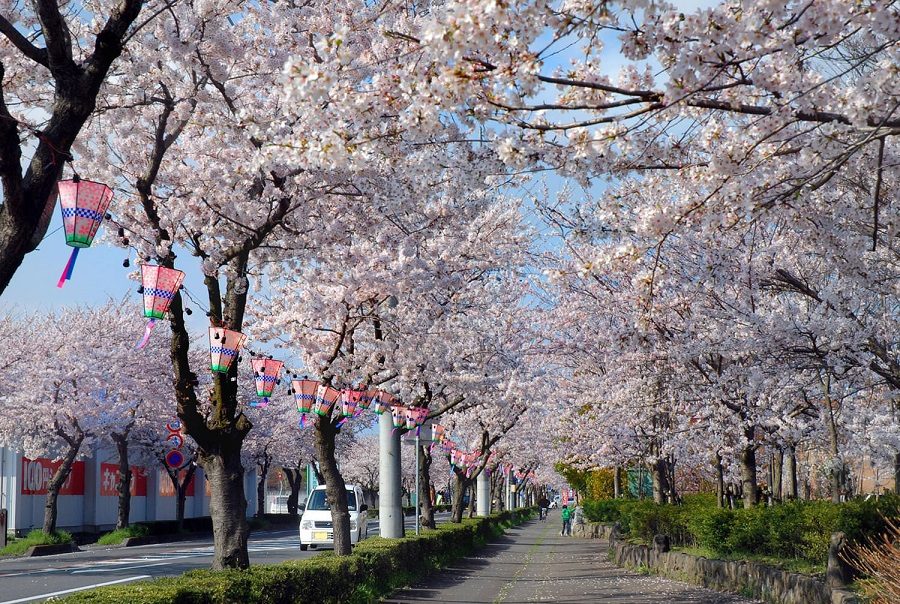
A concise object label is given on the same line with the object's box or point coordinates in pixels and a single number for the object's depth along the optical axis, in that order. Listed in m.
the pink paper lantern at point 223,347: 10.93
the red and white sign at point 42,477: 35.25
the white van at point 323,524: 26.69
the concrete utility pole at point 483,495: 44.19
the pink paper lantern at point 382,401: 18.66
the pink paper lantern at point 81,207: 7.18
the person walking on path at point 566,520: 43.59
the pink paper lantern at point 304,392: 15.33
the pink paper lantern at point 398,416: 19.55
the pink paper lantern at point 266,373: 14.73
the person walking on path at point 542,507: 73.59
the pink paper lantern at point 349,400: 17.19
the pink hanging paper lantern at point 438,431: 27.83
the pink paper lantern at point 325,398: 15.37
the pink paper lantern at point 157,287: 9.88
